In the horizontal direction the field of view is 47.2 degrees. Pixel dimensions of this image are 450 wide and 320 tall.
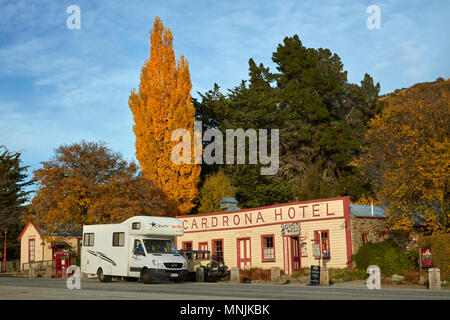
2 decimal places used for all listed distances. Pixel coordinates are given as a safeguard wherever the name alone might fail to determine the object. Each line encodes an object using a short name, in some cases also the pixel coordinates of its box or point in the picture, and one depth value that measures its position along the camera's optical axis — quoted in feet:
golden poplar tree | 147.74
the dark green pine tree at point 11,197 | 169.99
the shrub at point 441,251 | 68.85
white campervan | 72.54
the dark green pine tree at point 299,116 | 161.27
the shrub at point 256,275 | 89.27
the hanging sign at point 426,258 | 70.85
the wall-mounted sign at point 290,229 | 98.10
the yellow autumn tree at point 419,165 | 80.48
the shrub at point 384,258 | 78.28
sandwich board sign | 72.90
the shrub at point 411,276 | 72.33
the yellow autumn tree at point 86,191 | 113.70
